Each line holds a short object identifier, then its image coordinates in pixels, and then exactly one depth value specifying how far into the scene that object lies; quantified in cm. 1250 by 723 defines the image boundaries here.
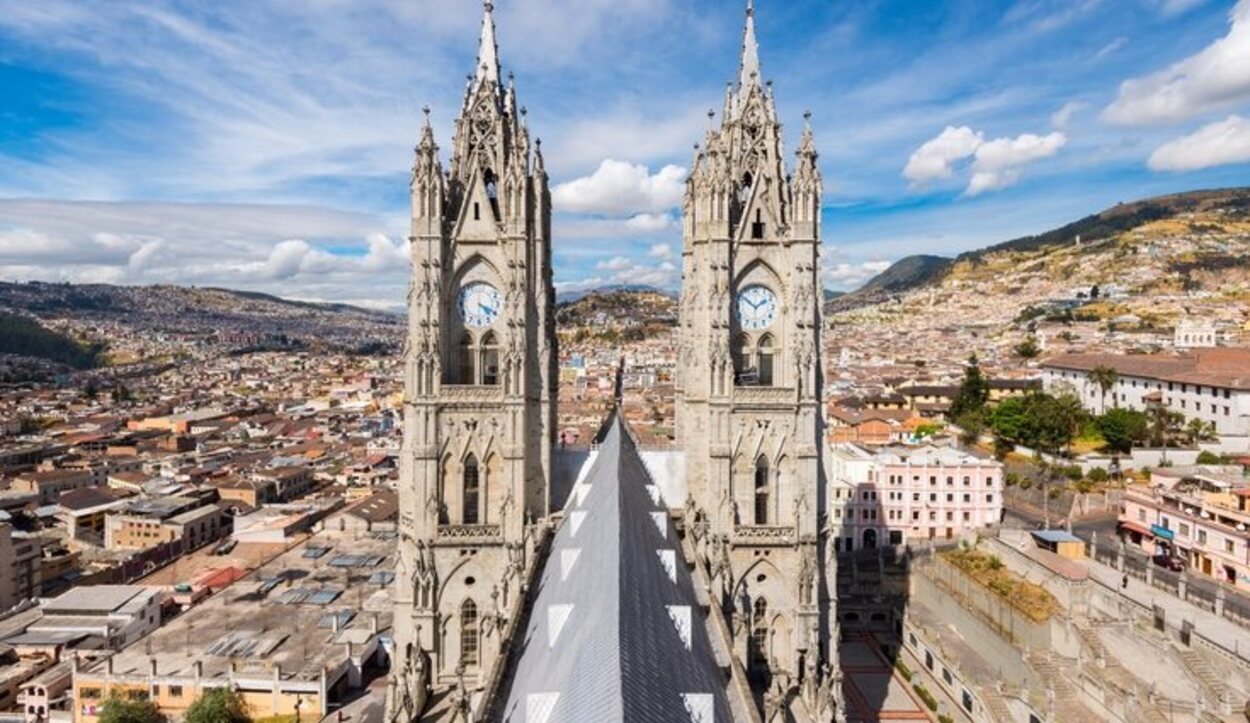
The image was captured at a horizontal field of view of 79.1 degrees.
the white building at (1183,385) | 7988
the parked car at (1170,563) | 5525
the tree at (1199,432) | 7988
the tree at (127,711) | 4097
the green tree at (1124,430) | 8019
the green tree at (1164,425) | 8100
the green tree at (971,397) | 10325
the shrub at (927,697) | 4553
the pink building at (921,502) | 7131
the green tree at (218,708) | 4147
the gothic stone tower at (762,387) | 3120
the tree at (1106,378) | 9675
